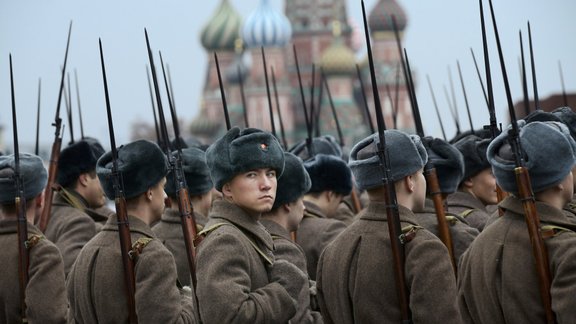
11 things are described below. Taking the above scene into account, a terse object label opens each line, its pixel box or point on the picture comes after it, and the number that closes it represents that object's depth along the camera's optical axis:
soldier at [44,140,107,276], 16.66
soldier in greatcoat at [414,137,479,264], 14.40
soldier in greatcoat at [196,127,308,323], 10.32
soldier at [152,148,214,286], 15.48
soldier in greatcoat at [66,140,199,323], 11.12
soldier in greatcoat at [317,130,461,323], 10.23
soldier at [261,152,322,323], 12.75
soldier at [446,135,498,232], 15.87
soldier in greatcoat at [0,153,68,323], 12.30
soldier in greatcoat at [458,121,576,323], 9.76
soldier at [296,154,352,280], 17.62
